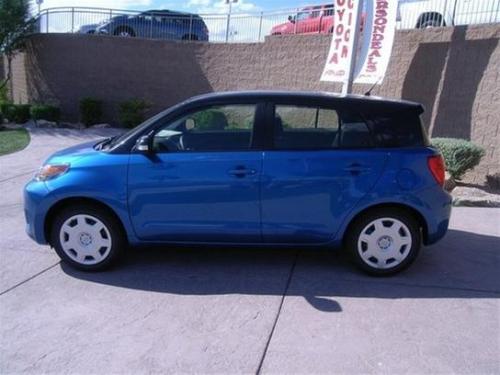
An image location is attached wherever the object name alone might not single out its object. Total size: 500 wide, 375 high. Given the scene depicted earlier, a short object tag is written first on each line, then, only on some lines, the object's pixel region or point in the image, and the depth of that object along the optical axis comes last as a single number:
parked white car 8.48
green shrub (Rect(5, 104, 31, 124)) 15.51
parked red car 12.05
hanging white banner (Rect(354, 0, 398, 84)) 9.03
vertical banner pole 9.19
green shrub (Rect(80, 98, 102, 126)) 14.77
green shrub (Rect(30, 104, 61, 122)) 14.88
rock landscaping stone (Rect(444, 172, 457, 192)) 7.16
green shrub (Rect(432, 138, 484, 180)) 7.46
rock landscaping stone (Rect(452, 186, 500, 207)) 6.96
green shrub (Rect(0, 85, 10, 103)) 17.80
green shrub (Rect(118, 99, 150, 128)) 14.10
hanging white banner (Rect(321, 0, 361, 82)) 9.41
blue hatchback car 4.12
